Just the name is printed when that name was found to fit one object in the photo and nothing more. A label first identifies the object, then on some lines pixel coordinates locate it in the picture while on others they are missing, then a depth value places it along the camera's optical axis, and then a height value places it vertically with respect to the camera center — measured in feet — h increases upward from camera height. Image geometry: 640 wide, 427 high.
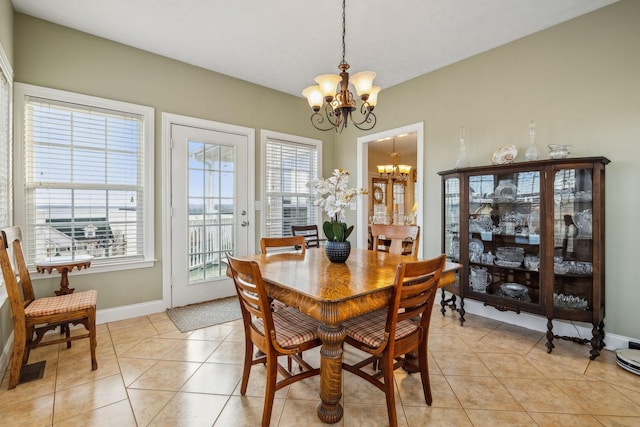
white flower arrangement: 6.41 +0.26
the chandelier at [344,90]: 6.89 +2.85
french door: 11.10 +0.11
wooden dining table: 4.36 -1.27
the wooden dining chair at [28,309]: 6.06 -2.15
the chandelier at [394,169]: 21.18 +3.08
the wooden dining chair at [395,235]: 7.83 -0.63
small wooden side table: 7.75 -1.41
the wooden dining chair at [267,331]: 4.77 -2.12
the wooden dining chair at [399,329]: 4.73 -2.11
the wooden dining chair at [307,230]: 12.22 -0.87
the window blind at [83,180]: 8.64 +0.97
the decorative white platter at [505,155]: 9.15 +1.78
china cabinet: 7.77 -0.74
